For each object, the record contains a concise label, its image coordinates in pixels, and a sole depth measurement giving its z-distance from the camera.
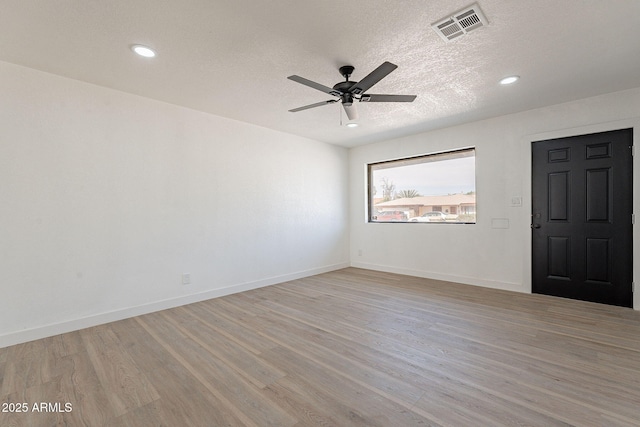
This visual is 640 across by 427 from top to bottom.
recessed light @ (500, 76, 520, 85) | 2.93
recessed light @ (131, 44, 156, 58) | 2.35
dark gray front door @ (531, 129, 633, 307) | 3.37
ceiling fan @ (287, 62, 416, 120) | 2.39
